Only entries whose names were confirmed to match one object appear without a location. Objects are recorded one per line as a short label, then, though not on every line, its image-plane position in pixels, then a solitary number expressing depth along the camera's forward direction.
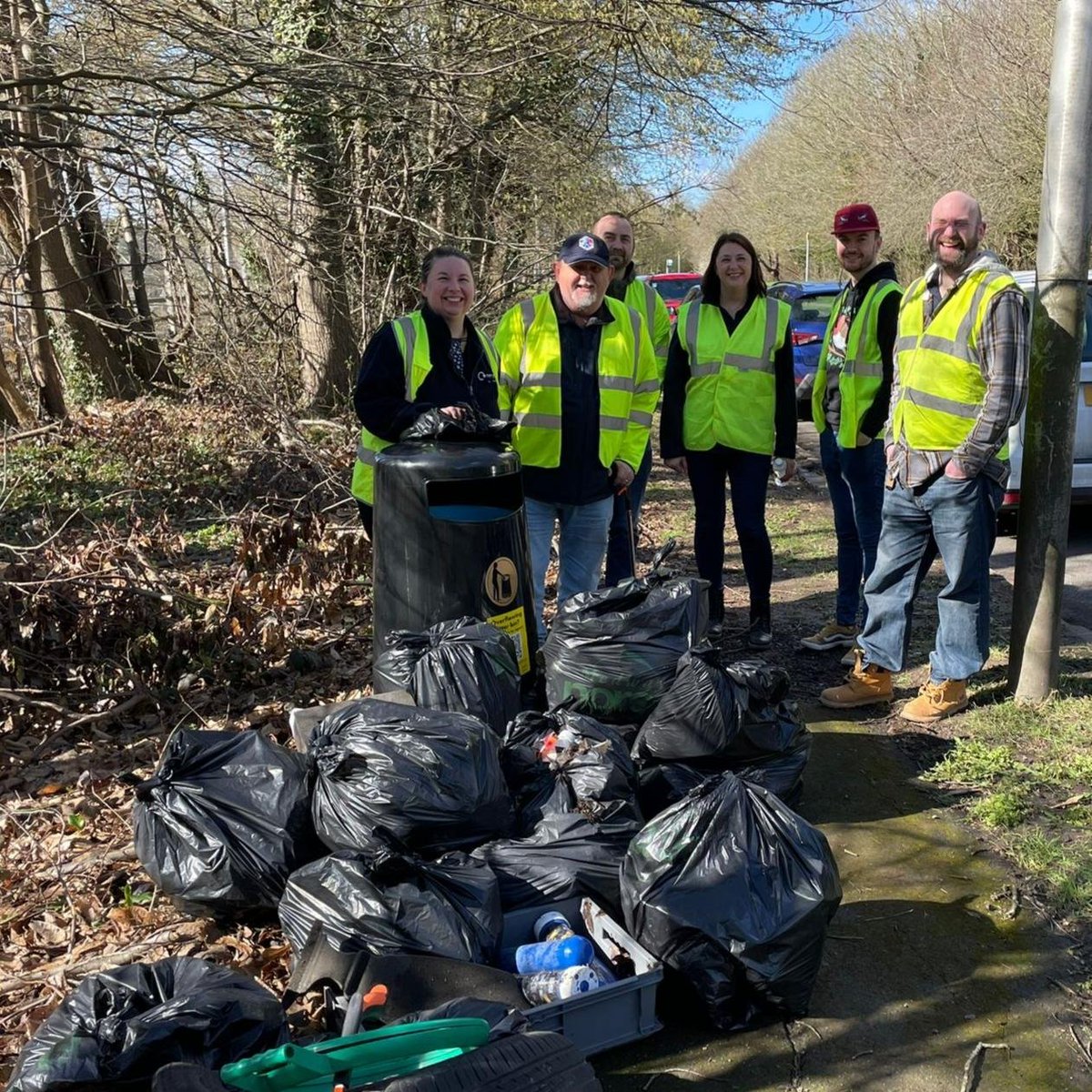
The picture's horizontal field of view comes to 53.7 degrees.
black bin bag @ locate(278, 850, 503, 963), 2.39
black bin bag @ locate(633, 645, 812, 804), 3.28
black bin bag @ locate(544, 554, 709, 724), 3.66
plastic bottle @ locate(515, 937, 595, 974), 2.43
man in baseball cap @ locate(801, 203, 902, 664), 4.51
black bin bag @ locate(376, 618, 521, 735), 3.34
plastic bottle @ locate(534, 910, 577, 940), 2.57
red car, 18.04
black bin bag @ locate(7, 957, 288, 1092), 1.93
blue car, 12.86
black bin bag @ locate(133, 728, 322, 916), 2.77
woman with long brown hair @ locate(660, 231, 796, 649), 4.75
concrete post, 3.75
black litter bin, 3.62
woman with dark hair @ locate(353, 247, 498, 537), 3.92
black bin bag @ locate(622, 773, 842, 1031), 2.41
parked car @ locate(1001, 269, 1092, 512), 6.35
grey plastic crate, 2.24
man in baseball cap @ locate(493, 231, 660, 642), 4.18
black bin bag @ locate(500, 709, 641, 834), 2.93
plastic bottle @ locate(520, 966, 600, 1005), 2.33
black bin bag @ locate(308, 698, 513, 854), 2.71
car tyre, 1.81
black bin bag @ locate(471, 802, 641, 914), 2.66
